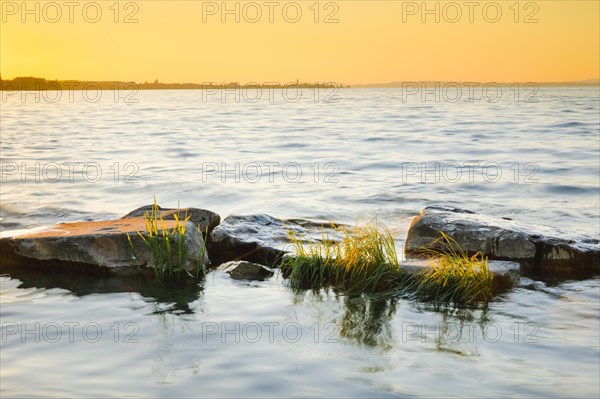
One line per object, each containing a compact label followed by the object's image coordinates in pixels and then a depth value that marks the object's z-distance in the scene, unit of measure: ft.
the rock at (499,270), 27.09
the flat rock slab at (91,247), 28.91
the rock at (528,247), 31.14
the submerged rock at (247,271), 29.27
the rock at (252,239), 31.58
